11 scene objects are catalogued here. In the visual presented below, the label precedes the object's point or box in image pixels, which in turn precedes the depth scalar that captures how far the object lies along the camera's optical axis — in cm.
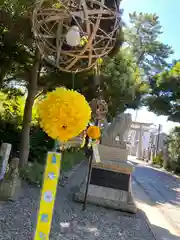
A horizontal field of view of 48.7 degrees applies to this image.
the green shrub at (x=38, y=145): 666
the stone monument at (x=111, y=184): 424
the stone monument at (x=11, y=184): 365
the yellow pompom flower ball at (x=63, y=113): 156
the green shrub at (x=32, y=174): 473
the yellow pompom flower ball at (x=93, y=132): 367
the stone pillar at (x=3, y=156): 370
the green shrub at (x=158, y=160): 1674
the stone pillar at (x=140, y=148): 2469
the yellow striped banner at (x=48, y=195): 165
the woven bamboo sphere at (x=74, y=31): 157
